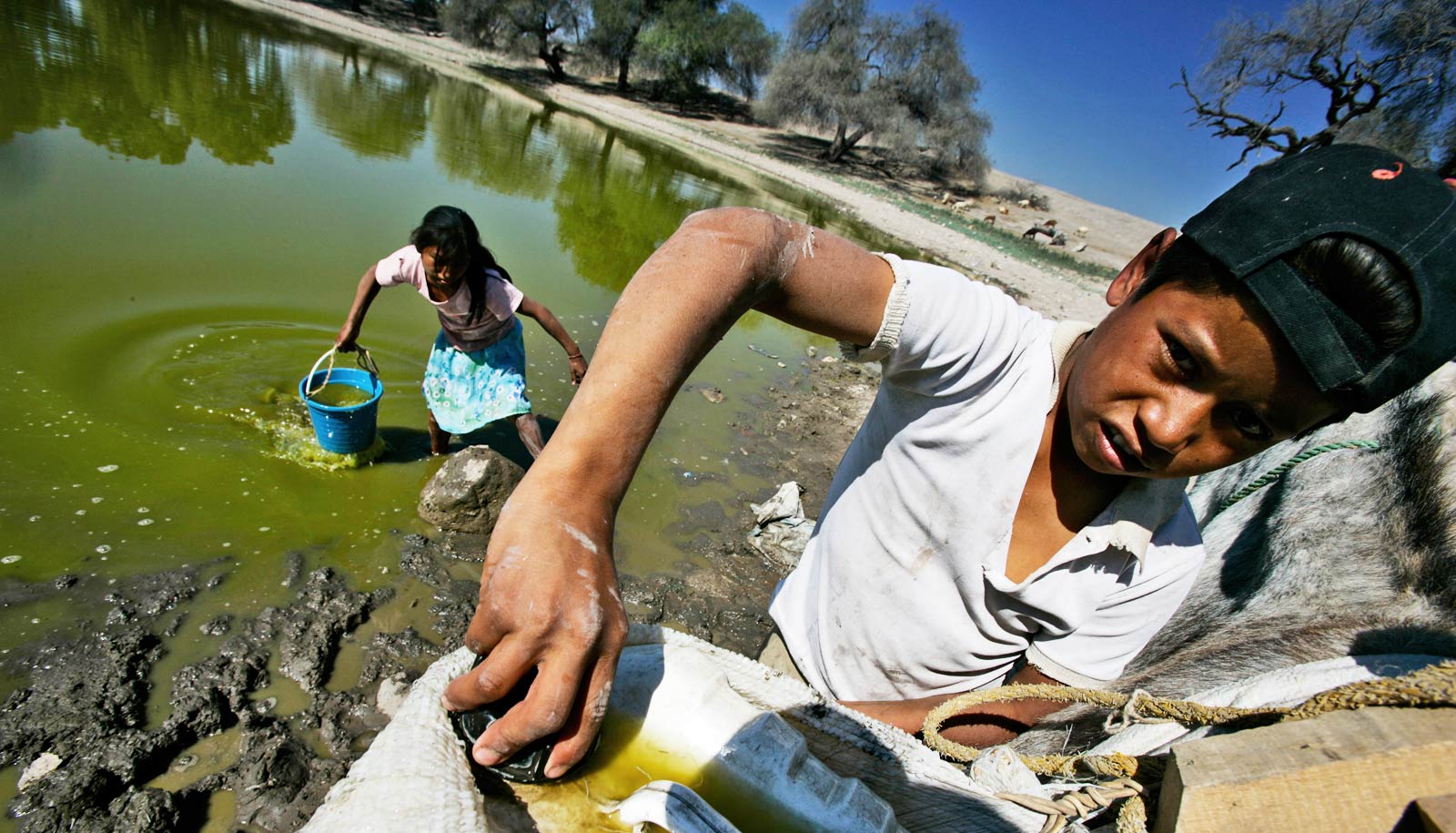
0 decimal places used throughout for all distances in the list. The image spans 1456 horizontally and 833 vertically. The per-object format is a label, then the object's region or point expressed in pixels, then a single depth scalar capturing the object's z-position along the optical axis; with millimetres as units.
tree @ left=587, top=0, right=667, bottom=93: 37656
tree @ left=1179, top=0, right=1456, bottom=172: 13859
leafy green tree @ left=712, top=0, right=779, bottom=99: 40750
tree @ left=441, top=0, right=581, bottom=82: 35938
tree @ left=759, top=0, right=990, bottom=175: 32500
